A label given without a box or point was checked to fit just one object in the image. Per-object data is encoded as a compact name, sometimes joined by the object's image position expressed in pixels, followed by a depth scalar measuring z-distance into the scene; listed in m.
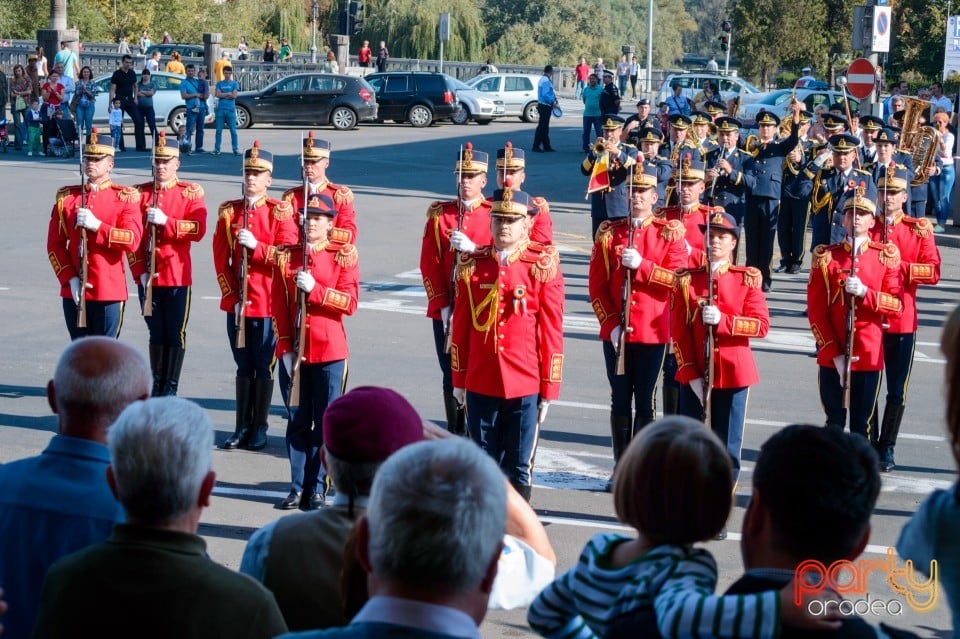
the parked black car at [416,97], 37.53
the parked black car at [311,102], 35.25
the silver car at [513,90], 40.25
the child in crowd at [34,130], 28.92
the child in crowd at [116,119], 29.22
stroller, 28.69
